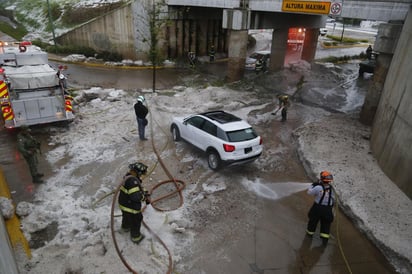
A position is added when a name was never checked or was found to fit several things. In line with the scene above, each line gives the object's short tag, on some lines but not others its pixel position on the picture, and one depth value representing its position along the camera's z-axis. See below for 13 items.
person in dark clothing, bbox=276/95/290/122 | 14.23
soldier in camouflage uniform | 8.59
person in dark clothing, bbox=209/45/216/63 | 26.95
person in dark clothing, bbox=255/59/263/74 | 22.67
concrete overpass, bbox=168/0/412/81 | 13.55
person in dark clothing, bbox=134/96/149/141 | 11.55
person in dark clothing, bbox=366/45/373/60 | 29.72
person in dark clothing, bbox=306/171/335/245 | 6.89
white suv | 9.63
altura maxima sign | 15.22
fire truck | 11.48
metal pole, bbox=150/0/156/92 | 16.35
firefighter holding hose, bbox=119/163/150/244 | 6.29
